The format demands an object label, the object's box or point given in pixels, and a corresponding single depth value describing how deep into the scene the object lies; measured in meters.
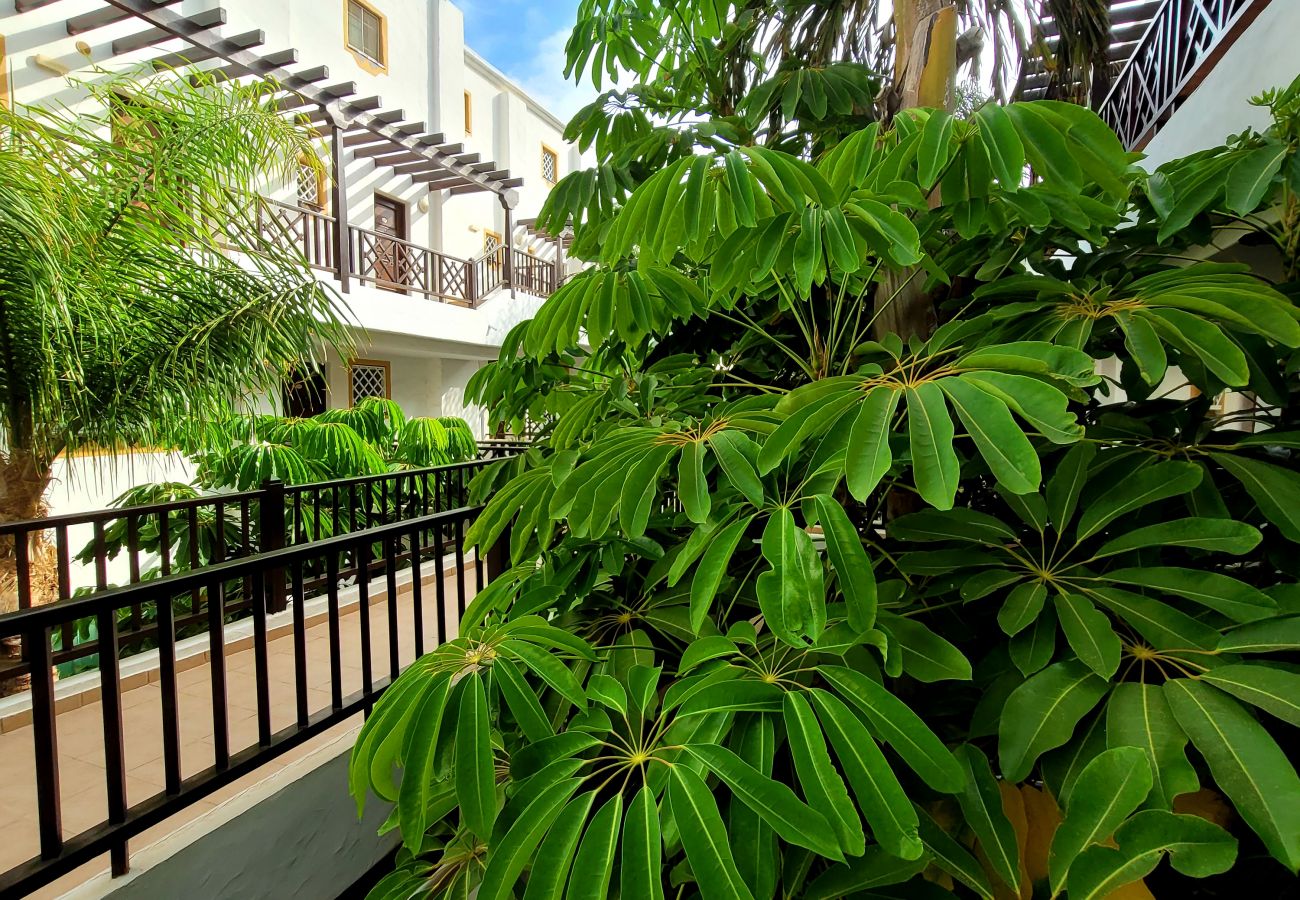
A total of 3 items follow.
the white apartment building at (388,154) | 4.95
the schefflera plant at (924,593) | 0.65
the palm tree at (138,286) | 2.47
